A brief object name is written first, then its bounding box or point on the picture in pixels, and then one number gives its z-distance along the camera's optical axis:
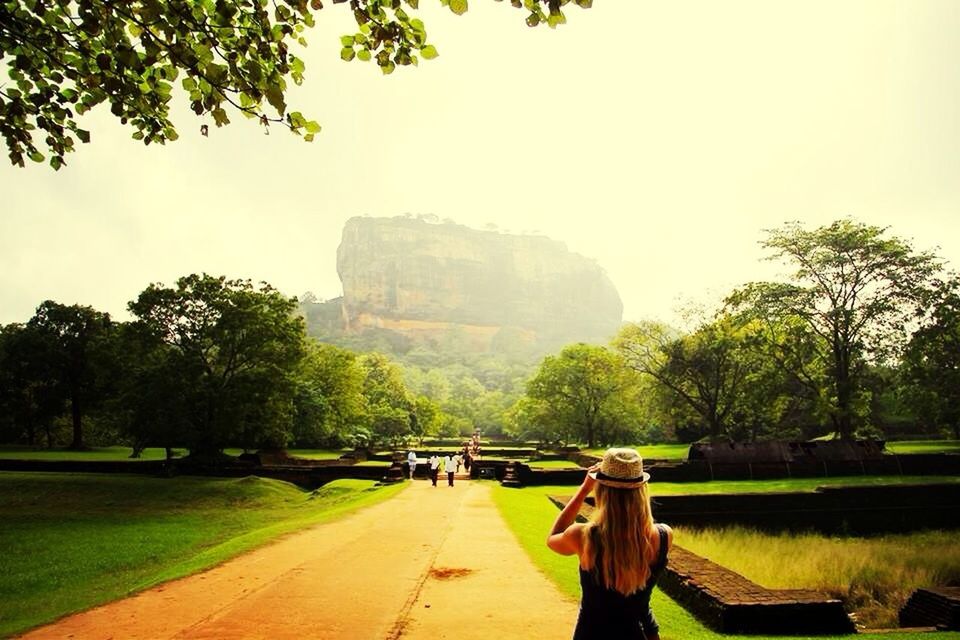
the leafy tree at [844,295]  24.22
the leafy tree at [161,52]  3.59
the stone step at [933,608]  5.48
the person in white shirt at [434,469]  20.80
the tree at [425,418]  58.07
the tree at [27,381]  34.94
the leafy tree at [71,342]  35.38
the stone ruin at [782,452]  21.28
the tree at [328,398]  35.84
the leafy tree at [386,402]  50.75
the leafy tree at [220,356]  23.28
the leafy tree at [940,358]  22.92
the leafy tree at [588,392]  44.19
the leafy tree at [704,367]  32.34
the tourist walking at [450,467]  20.52
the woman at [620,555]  2.30
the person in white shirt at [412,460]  23.51
